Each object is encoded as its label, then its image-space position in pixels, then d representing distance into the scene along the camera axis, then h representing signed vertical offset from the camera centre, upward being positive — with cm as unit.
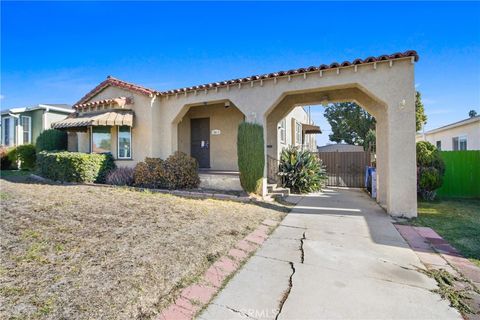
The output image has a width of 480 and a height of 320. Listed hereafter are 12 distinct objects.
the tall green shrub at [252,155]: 912 +30
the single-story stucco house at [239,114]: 727 +216
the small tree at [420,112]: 1427 +291
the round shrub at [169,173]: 1043 -38
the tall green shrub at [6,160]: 1640 +33
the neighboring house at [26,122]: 1867 +328
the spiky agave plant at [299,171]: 1135 -37
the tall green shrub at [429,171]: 967 -34
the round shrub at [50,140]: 1440 +142
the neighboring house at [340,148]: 2785 +178
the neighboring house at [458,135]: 1432 +180
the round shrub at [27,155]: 1623 +64
